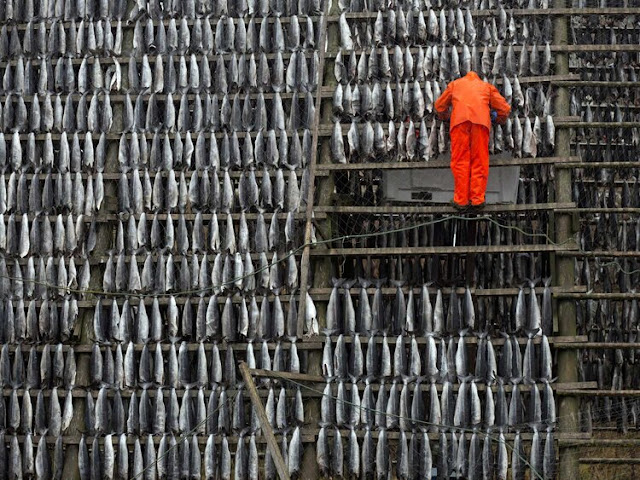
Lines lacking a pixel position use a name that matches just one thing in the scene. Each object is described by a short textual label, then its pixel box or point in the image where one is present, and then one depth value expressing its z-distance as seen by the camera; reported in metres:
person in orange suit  12.63
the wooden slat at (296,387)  12.71
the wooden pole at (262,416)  11.99
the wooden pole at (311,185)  13.02
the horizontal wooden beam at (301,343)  12.84
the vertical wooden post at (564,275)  12.74
